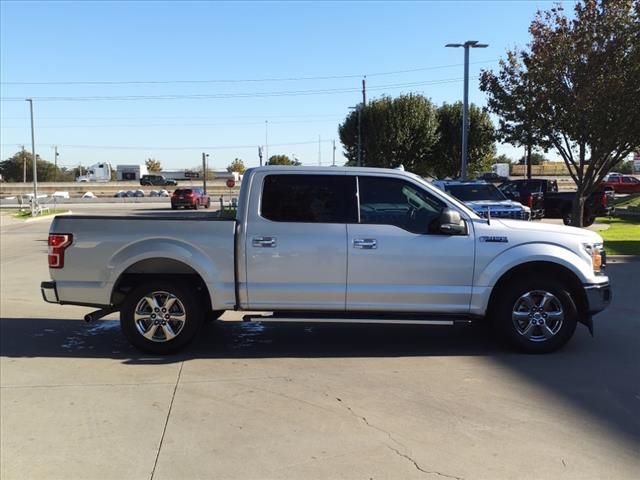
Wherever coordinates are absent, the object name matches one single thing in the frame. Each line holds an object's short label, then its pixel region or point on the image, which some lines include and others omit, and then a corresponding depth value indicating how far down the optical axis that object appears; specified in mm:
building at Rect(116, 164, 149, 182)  95062
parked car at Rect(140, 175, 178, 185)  83875
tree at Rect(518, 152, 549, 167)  95650
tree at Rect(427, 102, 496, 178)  47469
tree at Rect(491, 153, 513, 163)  115800
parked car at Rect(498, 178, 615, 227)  21516
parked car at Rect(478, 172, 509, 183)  37844
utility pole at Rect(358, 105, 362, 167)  44956
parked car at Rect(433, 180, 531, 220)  14398
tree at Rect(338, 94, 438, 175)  45281
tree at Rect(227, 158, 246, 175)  137475
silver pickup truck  5684
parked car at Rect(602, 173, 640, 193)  45625
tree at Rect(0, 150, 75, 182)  118812
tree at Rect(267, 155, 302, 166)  115006
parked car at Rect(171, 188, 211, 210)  42250
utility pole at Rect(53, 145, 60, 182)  122912
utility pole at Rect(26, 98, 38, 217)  39531
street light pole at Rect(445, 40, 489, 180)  26656
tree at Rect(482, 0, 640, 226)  13820
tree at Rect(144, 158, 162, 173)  153975
